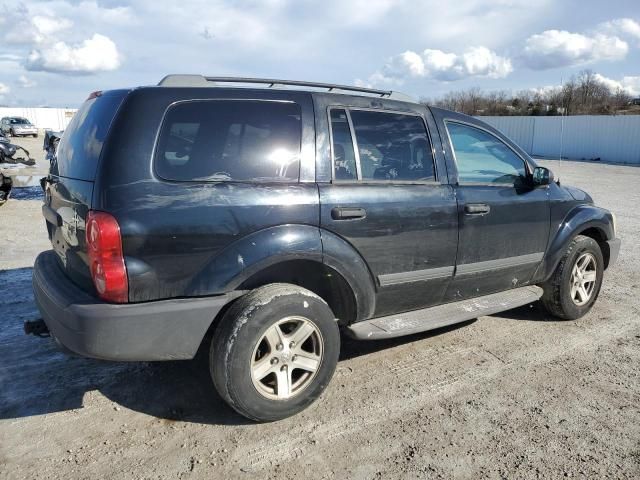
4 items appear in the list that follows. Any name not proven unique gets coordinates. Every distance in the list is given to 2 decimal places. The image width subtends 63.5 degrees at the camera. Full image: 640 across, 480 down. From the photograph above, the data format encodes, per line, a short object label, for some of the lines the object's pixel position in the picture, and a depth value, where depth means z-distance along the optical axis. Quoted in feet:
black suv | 8.84
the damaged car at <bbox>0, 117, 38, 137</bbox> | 126.31
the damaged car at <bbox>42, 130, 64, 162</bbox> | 46.78
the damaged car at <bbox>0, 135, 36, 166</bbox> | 36.32
